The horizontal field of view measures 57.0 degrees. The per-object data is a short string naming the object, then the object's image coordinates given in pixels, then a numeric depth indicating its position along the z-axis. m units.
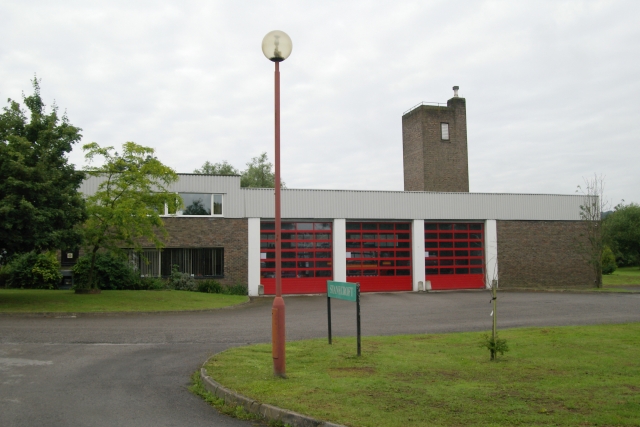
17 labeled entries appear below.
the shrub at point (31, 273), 26.77
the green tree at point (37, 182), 18.45
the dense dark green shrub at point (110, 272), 26.16
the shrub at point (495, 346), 9.63
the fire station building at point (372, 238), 29.55
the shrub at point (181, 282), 27.95
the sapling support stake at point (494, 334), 9.73
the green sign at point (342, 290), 10.40
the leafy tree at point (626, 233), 61.28
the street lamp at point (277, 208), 8.52
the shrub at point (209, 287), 28.14
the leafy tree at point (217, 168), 73.28
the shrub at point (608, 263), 49.97
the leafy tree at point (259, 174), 68.88
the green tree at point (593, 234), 33.44
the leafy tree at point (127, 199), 22.39
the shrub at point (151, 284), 27.30
